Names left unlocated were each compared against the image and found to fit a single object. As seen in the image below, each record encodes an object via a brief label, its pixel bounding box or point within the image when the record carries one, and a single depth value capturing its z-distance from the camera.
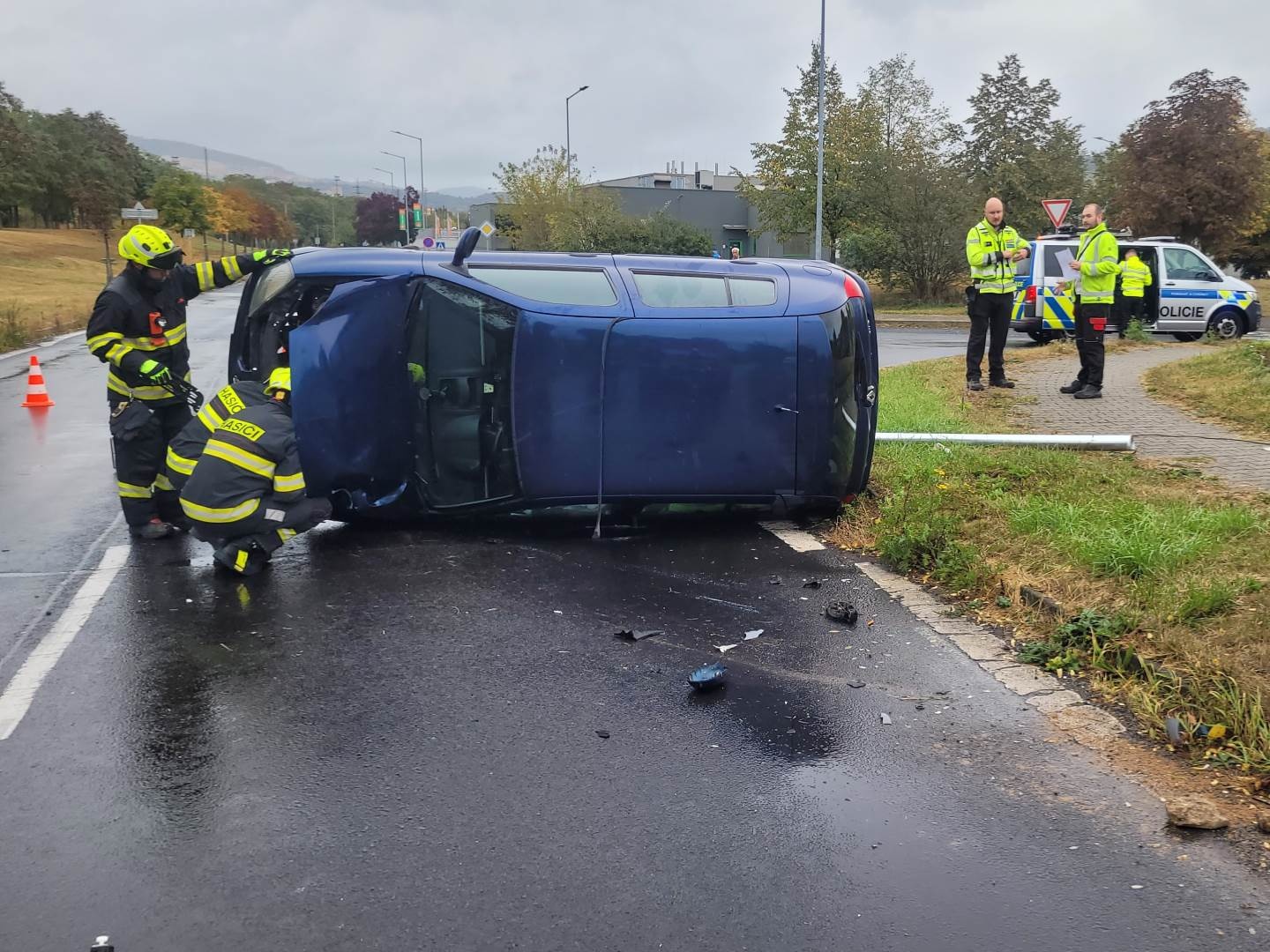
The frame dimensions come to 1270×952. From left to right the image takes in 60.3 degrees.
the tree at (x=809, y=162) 39.03
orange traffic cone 12.13
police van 18.41
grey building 67.00
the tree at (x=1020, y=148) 37.84
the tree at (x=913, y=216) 31.33
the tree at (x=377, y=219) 102.25
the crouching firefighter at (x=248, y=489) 5.77
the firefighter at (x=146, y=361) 6.63
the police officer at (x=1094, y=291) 10.21
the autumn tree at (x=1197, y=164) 29.20
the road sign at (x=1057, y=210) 18.28
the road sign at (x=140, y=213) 23.28
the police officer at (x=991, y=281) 10.42
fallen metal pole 7.93
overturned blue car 6.17
